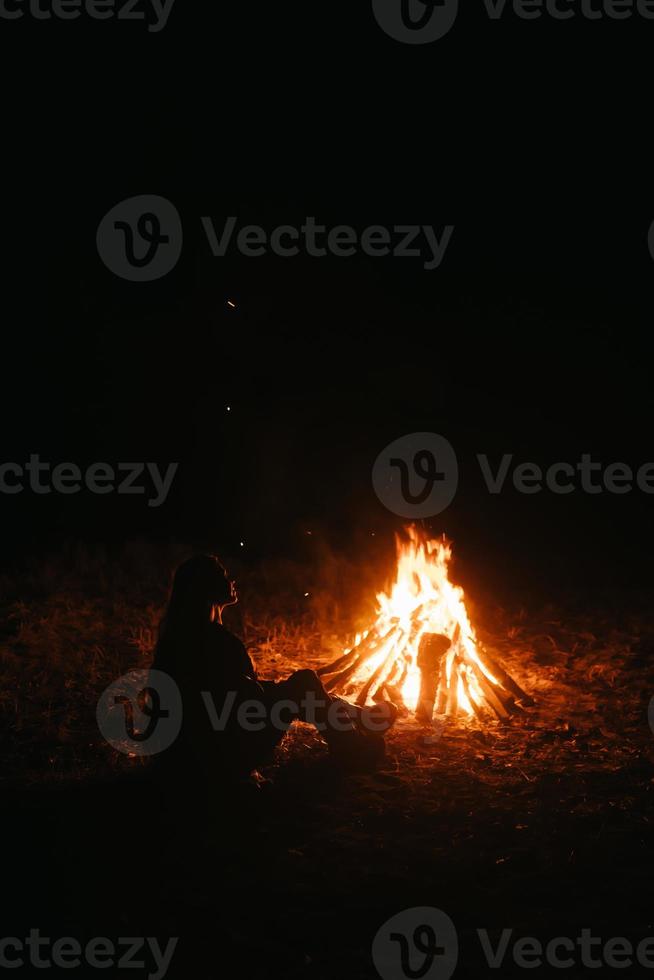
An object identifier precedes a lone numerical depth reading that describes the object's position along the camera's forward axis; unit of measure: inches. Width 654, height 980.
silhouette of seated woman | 214.5
